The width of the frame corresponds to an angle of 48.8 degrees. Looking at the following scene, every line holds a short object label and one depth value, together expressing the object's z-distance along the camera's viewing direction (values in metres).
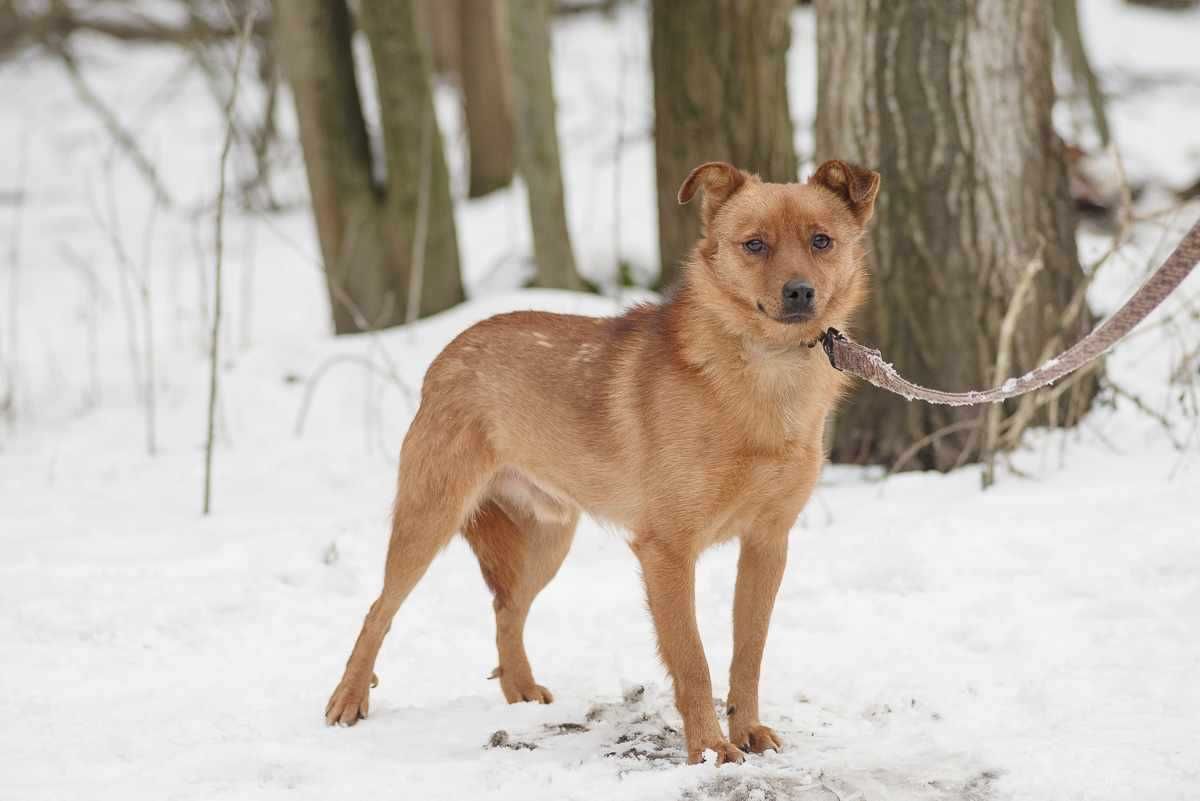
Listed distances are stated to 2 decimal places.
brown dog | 3.85
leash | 2.85
